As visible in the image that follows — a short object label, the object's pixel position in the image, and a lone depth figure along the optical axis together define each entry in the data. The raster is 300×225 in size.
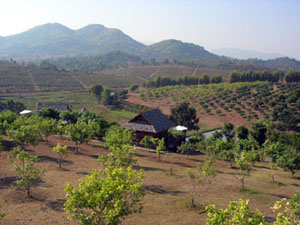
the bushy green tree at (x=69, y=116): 53.88
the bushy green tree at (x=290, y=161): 29.77
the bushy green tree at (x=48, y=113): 54.10
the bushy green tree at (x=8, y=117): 41.06
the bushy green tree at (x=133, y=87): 136.11
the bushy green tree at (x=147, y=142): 42.00
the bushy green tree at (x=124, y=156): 23.93
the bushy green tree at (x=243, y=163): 25.42
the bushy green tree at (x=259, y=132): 49.53
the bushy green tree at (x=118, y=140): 31.26
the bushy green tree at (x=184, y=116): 63.16
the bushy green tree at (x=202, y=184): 21.36
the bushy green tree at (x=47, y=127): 38.03
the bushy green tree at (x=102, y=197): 12.23
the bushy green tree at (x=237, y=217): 10.67
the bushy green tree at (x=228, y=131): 57.12
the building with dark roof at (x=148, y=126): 44.91
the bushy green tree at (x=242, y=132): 52.14
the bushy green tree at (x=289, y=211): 10.06
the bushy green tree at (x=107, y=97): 97.75
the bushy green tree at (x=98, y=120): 47.91
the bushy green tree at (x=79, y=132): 34.91
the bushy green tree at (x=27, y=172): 19.83
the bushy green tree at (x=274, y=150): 35.47
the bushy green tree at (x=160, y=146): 33.81
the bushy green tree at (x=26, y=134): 29.98
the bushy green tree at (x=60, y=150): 27.25
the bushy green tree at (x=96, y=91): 106.31
